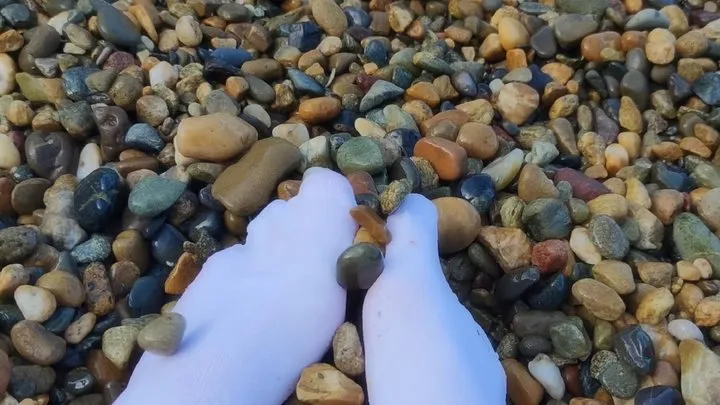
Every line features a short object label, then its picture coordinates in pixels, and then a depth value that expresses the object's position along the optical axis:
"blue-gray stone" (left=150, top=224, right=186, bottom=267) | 0.33
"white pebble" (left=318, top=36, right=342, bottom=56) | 0.45
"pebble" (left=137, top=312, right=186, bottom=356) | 0.26
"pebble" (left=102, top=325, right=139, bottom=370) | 0.29
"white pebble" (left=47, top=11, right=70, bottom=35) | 0.43
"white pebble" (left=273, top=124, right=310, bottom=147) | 0.38
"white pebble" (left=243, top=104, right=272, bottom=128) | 0.40
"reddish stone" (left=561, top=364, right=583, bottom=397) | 0.31
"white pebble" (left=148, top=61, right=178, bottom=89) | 0.40
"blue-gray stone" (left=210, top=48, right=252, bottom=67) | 0.43
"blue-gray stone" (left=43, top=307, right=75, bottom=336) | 0.30
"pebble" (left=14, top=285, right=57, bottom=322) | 0.30
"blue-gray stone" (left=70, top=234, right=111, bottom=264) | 0.33
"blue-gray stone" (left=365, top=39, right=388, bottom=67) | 0.45
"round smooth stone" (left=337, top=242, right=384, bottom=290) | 0.28
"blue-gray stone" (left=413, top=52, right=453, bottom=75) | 0.44
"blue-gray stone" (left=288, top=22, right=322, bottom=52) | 0.46
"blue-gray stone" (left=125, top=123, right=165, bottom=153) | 0.37
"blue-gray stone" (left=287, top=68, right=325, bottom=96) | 0.42
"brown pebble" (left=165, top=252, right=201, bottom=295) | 0.32
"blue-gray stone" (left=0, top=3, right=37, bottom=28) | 0.43
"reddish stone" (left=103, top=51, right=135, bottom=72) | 0.42
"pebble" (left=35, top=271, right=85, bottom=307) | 0.31
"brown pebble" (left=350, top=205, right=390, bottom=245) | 0.30
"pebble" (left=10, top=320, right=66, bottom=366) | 0.29
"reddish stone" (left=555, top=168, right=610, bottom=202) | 0.38
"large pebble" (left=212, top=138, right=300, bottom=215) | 0.34
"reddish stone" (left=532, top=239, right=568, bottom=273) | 0.34
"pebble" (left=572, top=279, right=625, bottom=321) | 0.32
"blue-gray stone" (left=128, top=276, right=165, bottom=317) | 0.31
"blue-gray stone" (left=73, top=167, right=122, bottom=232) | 0.33
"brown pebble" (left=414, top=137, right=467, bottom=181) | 0.37
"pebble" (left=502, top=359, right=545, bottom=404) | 0.30
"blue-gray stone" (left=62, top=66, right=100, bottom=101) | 0.39
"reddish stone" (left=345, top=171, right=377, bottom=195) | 0.34
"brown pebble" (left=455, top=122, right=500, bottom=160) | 0.39
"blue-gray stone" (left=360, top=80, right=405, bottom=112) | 0.42
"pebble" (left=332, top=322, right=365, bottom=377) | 0.28
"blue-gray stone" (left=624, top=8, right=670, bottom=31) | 0.48
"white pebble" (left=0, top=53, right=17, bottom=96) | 0.40
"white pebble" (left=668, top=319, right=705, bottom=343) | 0.32
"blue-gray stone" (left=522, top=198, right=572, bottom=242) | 0.35
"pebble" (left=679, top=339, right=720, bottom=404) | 0.29
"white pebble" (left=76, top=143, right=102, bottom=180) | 0.37
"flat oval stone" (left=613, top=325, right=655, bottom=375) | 0.30
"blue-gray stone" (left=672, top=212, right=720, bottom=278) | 0.36
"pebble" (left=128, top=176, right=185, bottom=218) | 0.34
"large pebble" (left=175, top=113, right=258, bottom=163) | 0.35
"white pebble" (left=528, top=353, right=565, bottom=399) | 0.31
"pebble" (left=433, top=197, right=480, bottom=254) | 0.34
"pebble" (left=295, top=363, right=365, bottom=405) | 0.27
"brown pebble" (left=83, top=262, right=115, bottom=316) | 0.31
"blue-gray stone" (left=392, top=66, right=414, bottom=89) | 0.44
